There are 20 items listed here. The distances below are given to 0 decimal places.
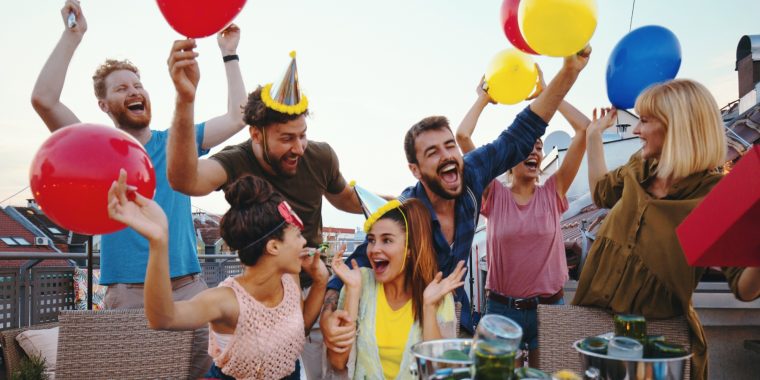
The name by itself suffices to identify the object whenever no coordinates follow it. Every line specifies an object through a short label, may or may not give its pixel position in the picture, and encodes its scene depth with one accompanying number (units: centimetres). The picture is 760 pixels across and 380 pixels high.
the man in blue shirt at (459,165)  246
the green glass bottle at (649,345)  111
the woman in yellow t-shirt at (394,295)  200
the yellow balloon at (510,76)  323
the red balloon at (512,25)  278
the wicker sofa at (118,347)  217
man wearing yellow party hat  227
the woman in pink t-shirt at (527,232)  302
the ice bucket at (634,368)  99
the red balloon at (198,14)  203
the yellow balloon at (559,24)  235
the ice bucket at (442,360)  94
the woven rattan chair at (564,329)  195
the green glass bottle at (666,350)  105
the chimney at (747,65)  1123
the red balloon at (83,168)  148
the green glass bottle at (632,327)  119
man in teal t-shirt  235
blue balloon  271
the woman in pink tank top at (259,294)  197
